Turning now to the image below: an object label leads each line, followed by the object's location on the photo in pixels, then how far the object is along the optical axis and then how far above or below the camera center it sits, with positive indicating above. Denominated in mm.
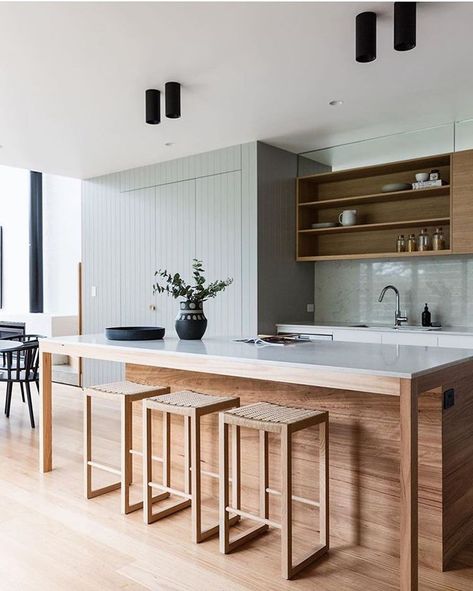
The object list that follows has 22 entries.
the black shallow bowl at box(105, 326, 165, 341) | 3182 -205
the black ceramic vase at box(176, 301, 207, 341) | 3203 -132
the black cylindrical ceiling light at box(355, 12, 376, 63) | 2361 +1177
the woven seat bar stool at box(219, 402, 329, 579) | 2158 -745
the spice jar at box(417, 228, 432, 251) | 4367 +470
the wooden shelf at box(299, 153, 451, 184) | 4281 +1121
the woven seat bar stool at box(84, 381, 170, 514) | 2826 -693
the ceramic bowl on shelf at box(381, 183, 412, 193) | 4434 +930
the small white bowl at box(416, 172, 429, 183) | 4324 +984
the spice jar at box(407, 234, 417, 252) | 4422 +455
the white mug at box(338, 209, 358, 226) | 4793 +728
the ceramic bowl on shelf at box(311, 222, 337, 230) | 4891 +678
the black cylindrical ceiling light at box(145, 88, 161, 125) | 3268 +1202
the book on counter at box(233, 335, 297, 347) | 2883 -230
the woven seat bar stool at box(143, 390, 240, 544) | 2479 -751
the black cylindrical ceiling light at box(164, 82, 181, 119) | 3213 +1209
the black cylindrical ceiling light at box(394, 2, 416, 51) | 2201 +1131
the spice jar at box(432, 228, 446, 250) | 4250 +460
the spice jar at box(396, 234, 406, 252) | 4552 +468
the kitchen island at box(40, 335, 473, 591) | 1924 -549
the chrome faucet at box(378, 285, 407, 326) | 4602 -90
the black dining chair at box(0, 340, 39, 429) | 4621 -594
